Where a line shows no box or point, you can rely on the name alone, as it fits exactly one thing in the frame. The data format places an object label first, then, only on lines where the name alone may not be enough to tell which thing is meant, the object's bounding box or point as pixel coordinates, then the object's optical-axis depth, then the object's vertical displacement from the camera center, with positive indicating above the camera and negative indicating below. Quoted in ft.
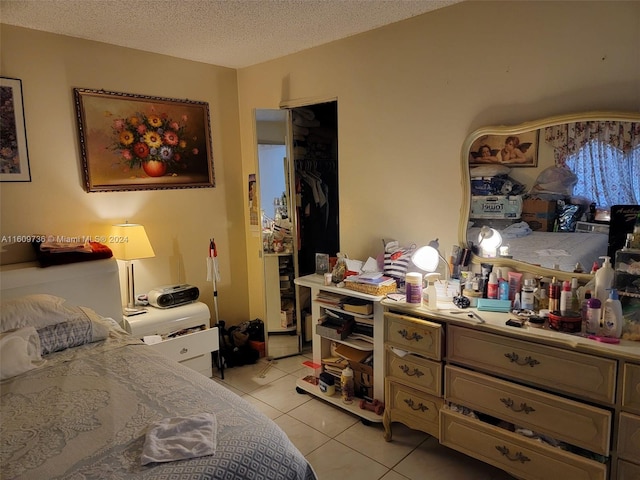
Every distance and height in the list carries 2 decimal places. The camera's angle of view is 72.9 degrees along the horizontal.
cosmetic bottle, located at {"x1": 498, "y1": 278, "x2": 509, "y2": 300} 7.20 -1.72
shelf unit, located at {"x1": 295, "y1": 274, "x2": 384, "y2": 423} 8.39 -3.14
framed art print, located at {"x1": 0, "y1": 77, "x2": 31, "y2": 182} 8.44 +1.30
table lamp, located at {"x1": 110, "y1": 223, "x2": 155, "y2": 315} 9.60 -1.05
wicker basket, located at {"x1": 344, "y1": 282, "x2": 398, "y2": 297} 8.22 -1.90
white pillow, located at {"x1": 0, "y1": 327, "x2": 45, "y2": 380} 6.42 -2.33
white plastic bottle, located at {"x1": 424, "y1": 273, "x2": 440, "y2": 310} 7.37 -1.79
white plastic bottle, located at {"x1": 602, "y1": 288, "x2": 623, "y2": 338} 5.84 -1.79
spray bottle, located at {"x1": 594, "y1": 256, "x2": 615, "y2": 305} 6.17 -1.38
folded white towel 4.41 -2.59
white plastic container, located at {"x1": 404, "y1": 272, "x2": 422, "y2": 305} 7.66 -1.75
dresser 5.60 -3.04
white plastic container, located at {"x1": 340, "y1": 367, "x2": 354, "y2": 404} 8.98 -4.04
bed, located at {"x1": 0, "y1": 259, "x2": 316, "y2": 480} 4.40 -2.63
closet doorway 11.49 -0.41
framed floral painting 9.61 +1.31
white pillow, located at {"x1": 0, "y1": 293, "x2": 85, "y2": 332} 7.22 -1.93
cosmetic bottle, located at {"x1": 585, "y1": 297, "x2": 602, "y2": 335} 6.02 -1.82
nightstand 9.46 -3.13
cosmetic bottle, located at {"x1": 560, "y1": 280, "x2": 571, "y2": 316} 6.38 -1.67
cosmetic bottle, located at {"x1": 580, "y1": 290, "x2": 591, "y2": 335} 6.19 -1.84
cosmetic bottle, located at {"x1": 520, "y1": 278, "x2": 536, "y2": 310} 6.95 -1.76
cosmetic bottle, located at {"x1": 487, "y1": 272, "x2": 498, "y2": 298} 7.27 -1.67
